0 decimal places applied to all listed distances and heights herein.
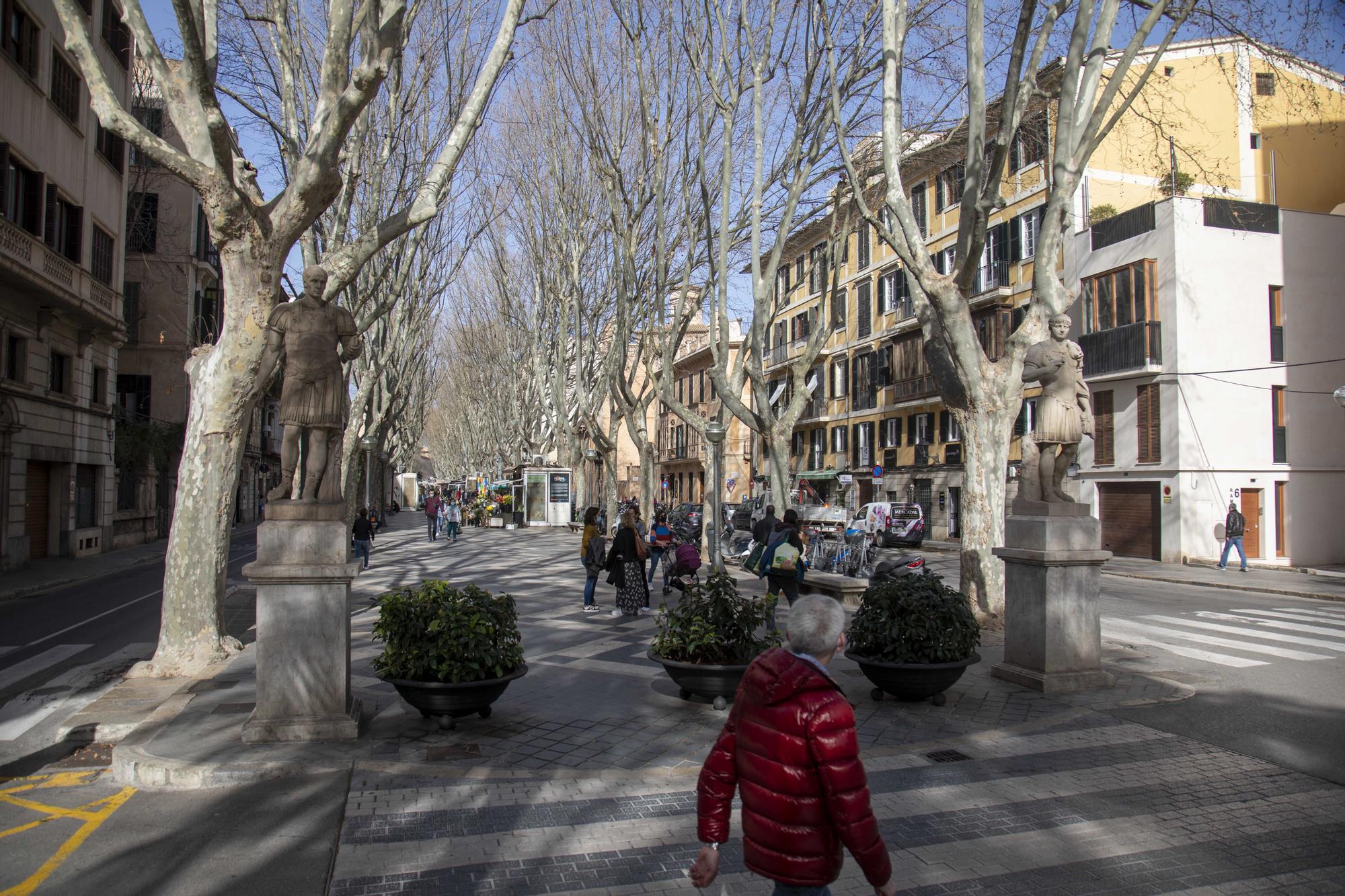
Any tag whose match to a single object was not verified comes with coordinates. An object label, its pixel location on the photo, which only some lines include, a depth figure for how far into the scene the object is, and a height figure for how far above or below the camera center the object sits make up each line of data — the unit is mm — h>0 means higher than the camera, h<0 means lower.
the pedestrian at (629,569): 12969 -1262
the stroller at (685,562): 14328 -1284
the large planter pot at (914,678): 6906 -1542
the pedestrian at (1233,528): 21359 -1119
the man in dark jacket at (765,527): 14867 -759
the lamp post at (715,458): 16237 +497
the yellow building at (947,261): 27016 +8474
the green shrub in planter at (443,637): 6164 -1080
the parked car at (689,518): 32656 -1337
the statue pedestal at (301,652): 5996 -1140
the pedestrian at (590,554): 13505 -1105
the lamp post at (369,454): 24577 +969
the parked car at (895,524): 30453 -1460
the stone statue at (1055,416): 8086 +601
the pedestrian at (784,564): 10891 -1004
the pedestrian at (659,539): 18062 -1166
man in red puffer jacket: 2539 -898
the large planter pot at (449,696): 6137 -1484
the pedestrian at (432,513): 31750 -1054
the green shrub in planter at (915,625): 6973 -1138
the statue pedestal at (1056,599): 7664 -1018
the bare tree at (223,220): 8391 +2647
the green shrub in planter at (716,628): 6879 -1133
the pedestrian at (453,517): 32094 -1228
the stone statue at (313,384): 6582 +745
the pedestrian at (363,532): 19969 -1091
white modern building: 24172 +2900
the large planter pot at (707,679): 6809 -1521
